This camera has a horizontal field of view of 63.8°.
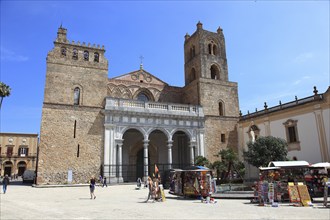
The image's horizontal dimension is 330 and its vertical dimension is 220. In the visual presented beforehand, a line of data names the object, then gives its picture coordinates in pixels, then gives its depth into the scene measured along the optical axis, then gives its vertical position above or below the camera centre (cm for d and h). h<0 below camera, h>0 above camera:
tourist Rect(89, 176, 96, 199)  1337 -93
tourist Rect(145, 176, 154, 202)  1254 -107
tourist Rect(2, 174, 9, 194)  1714 -95
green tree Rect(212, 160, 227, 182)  1983 -24
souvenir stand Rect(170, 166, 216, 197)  1318 -95
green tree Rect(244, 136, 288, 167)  1786 +74
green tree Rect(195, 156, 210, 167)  2144 +14
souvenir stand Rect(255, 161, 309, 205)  1123 -85
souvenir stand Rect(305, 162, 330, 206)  1291 -90
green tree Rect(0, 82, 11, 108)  2323 +678
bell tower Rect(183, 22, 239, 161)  2909 +847
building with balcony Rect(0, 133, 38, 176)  5325 +316
